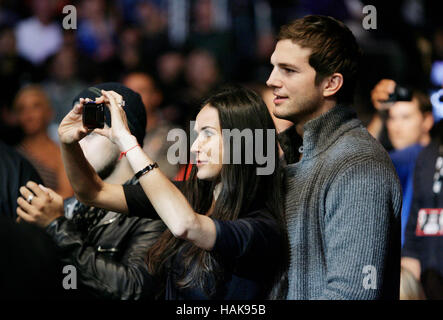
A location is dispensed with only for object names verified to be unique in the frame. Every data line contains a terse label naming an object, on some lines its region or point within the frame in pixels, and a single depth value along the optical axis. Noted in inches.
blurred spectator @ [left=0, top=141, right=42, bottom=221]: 245.1
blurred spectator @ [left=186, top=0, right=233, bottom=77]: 543.5
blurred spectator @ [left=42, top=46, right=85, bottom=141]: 484.4
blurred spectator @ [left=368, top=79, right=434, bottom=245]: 345.4
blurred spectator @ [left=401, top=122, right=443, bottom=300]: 328.5
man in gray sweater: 179.2
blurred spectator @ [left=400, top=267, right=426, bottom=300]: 266.8
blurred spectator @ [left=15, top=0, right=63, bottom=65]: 539.8
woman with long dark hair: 179.6
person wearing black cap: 211.3
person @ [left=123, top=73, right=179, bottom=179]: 335.6
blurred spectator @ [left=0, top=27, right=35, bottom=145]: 458.3
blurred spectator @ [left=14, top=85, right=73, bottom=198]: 384.0
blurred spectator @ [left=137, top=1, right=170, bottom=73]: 542.6
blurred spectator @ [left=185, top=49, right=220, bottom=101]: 517.3
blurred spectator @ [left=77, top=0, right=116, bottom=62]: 544.4
